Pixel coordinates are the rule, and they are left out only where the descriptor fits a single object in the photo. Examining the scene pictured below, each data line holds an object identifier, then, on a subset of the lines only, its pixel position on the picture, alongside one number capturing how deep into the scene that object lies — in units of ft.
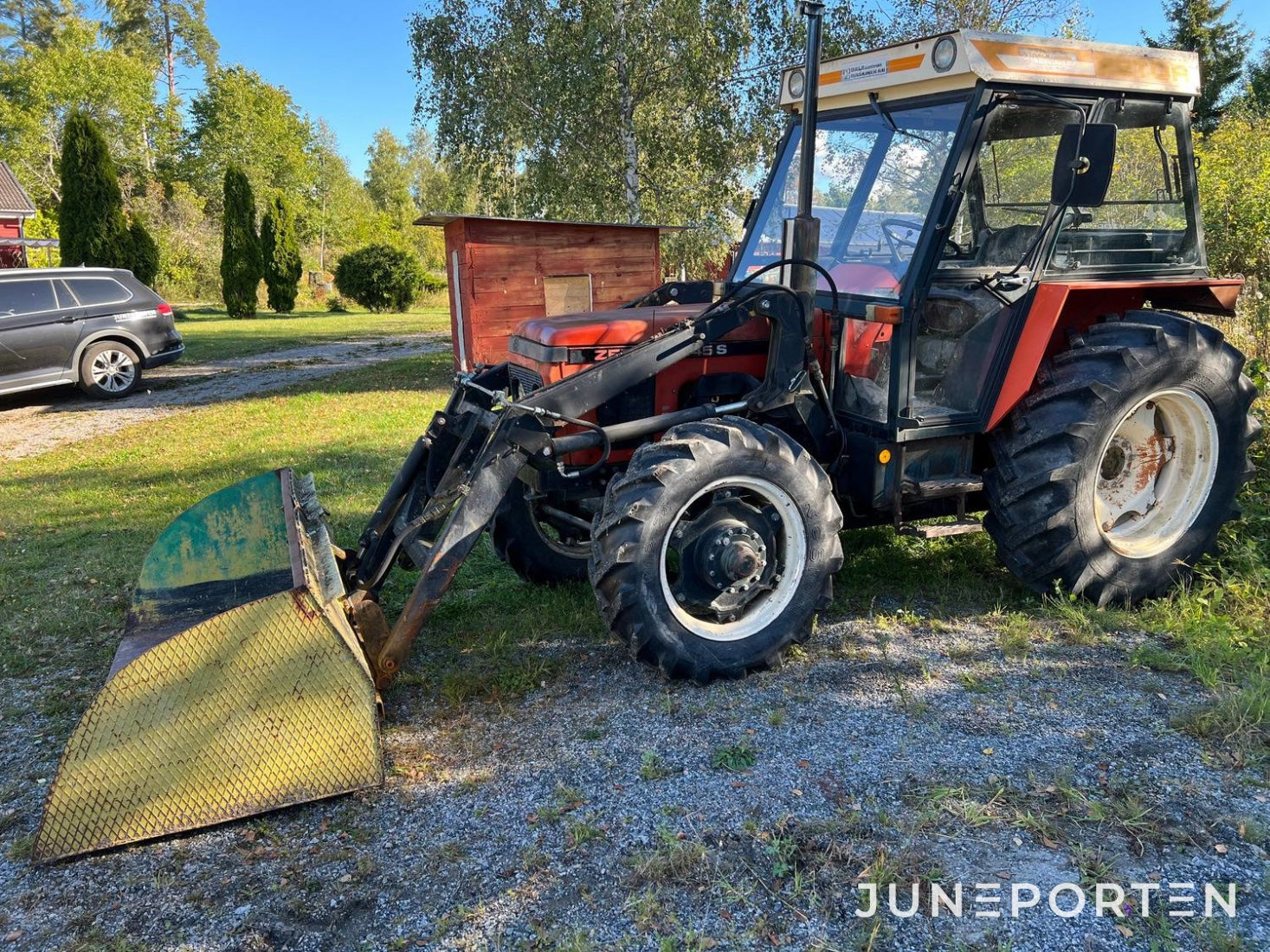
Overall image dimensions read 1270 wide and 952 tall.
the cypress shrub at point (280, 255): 93.91
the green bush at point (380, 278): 94.79
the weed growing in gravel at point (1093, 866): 8.53
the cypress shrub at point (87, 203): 77.41
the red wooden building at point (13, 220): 81.82
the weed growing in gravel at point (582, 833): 9.30
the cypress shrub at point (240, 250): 89.20
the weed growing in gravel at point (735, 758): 10.52
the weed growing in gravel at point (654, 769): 10.37
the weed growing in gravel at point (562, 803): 9.74
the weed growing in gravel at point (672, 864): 8.71
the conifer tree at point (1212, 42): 93.45
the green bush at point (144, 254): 82.38
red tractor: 12.16
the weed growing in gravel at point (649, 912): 8.14
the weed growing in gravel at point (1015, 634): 13.28
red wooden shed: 36.65
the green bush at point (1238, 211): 26.40
